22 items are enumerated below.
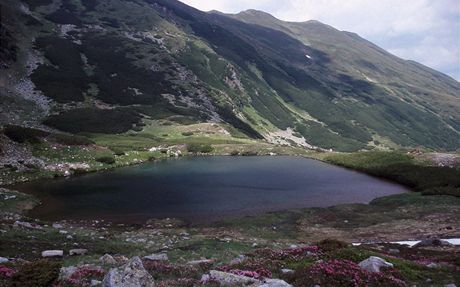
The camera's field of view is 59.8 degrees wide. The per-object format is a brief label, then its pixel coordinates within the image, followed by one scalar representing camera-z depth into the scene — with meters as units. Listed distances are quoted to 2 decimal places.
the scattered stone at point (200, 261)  20.55
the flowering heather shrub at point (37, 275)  13.36
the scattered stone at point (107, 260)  20.05
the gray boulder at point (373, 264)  17.91
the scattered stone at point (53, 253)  22.25
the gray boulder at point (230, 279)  15.12
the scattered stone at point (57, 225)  32.68
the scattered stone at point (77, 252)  23.38
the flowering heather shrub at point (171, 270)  17.00
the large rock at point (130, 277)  12.92
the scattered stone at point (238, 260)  20.27
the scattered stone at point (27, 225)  29.21
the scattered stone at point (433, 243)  31.08
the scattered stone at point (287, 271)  17.86
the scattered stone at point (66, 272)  15.46
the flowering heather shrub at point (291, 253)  21.25
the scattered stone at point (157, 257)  21.09
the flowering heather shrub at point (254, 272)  16.98
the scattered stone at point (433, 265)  21.67
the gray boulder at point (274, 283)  13.88
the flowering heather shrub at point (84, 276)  14.95
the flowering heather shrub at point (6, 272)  14.71
